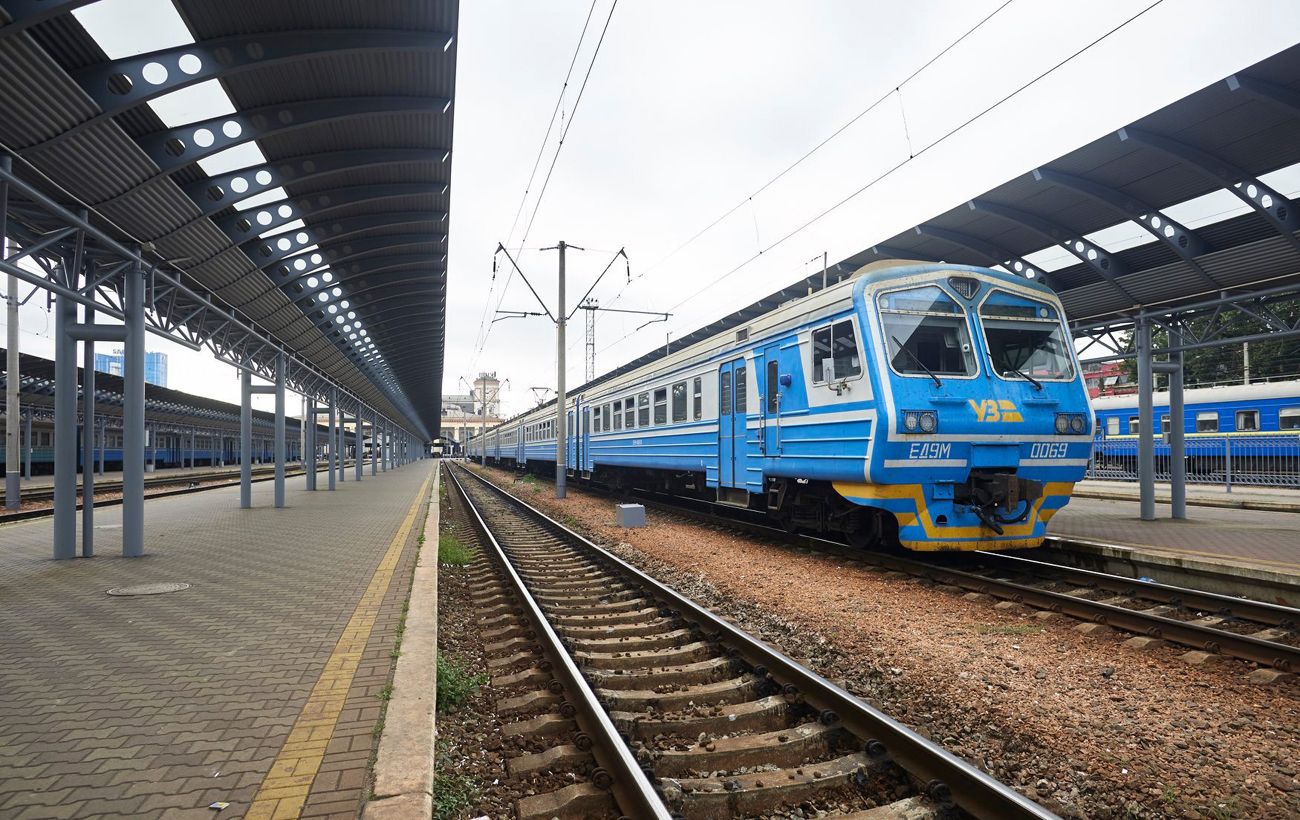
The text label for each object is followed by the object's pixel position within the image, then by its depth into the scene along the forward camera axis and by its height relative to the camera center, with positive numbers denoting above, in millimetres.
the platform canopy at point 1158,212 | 8250 +2989
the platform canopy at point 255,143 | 6398 +3269
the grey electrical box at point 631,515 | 13406 -1566
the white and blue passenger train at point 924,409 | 8008 +182
